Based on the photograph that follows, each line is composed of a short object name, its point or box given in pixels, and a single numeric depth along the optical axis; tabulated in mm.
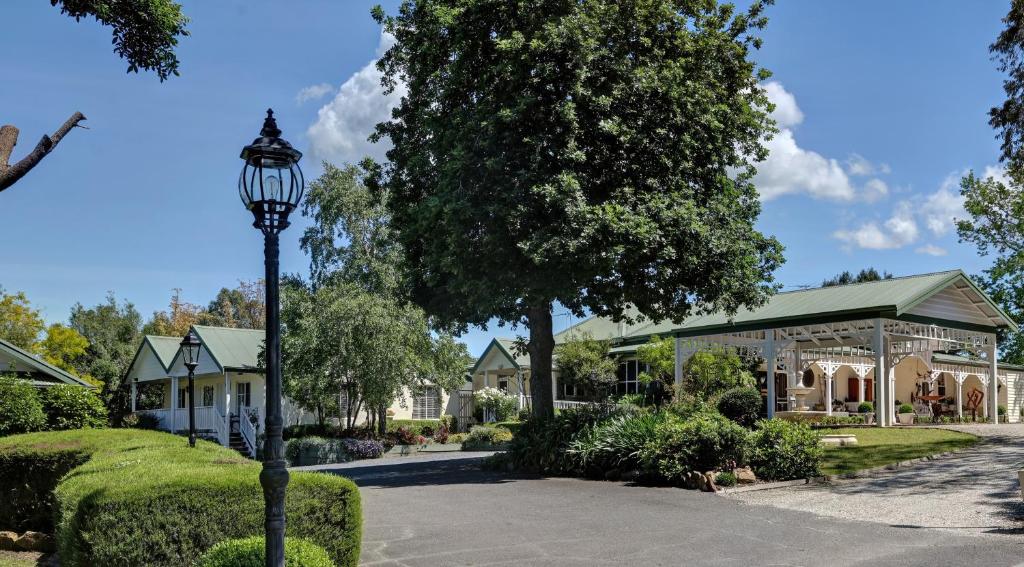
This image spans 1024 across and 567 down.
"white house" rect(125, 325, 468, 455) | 32812
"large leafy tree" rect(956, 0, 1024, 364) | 19844
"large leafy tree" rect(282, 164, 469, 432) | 29531
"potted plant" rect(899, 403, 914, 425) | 27062
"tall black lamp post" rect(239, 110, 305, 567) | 6273
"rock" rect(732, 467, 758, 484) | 14984
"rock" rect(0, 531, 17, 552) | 12812
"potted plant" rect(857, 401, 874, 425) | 33219
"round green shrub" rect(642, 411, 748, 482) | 15398
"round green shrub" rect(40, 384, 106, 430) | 21906
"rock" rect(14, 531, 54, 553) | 12828
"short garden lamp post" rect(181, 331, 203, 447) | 18594
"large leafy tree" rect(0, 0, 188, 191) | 9352
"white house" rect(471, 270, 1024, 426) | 25438
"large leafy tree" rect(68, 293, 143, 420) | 43938
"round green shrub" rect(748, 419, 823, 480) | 15594
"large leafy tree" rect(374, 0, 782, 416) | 17078
